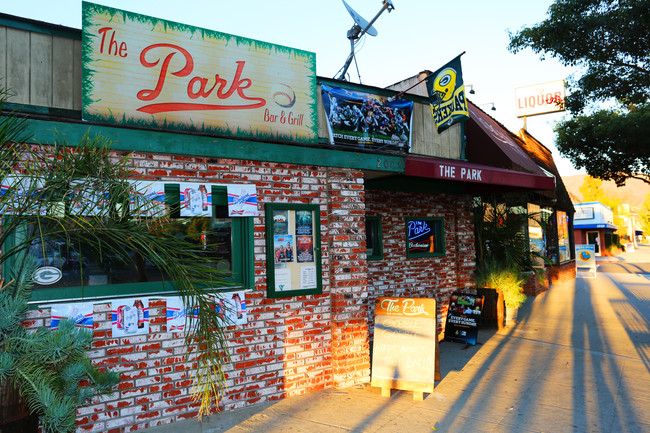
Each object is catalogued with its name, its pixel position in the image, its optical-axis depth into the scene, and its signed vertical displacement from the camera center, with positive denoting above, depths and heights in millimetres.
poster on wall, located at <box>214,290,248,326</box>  5180 -636
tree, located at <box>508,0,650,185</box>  9484 +3815
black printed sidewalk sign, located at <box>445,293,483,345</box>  8062 -1280
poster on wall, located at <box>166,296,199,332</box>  4863 -652
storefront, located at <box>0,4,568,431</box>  4641 +899
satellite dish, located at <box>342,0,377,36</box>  8758 +4205
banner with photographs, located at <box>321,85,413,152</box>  6527 +1829
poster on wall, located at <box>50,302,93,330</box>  4309 -551
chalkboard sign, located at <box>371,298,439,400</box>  5590 -1221
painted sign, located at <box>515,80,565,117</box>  29422 +9042
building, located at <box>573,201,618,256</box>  39125 +1121
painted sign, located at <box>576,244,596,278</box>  17648 -678
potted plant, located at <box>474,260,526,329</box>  9406 -833
